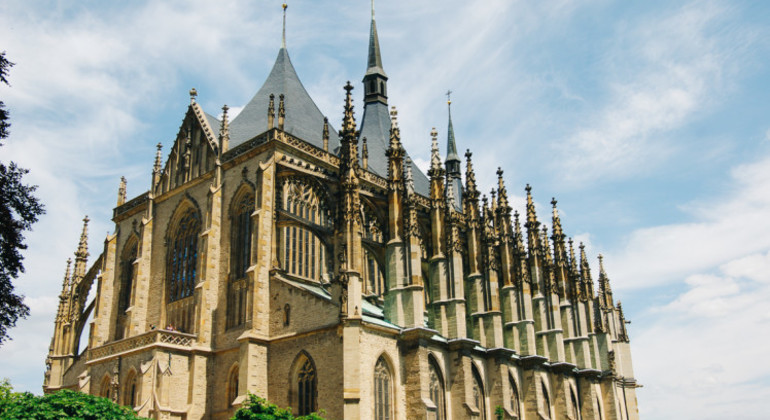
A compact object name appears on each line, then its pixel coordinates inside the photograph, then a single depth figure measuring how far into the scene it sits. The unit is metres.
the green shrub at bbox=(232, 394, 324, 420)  22.95
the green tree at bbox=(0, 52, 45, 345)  19.39
